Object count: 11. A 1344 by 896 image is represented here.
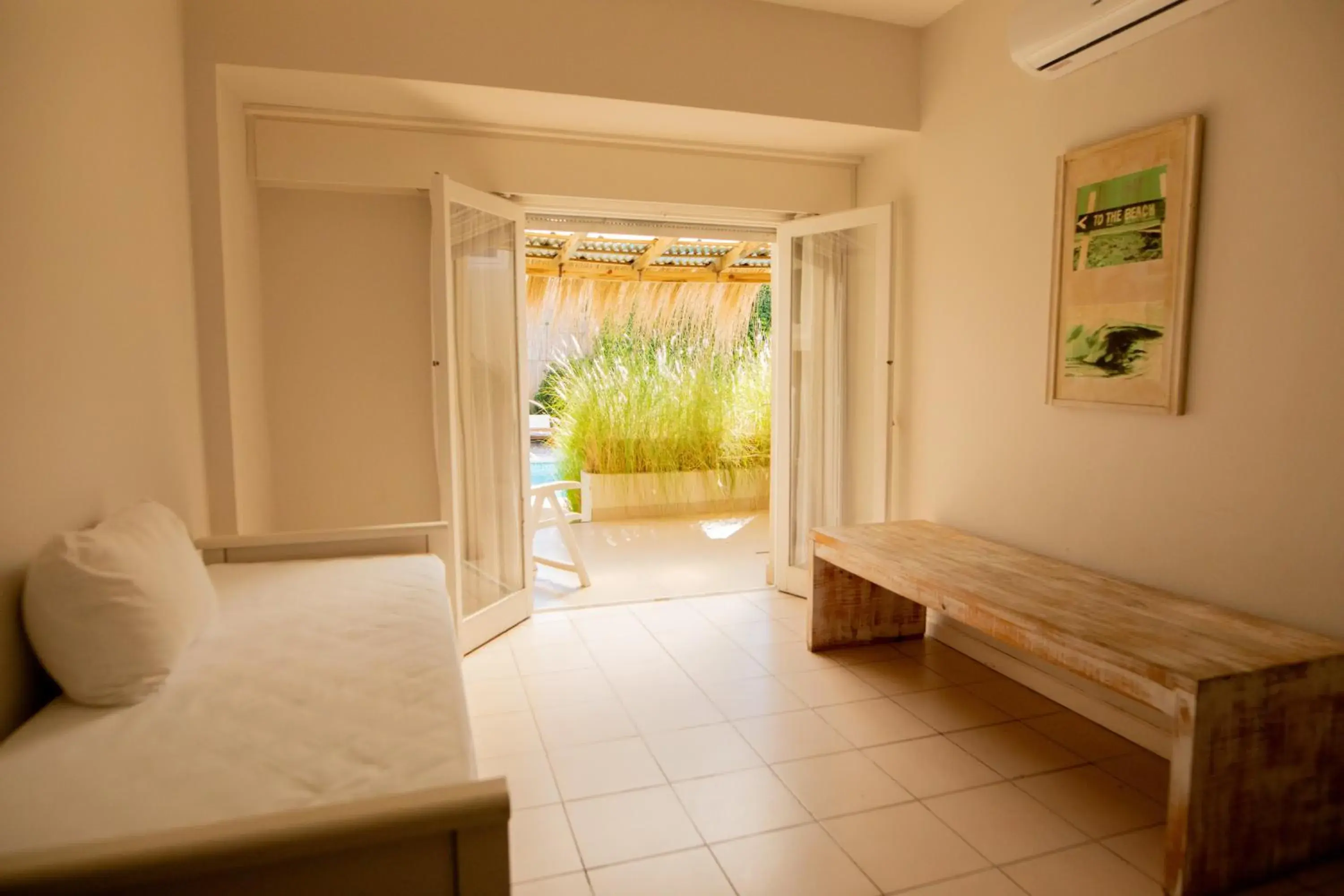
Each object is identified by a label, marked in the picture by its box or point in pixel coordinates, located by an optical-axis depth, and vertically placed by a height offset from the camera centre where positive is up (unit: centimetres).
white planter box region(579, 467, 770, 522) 669 -105
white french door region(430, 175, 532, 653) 339 -15
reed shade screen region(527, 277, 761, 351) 744 +59
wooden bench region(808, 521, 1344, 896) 183 -78
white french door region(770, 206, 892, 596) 413 -8
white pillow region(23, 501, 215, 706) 168 -53
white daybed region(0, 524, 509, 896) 111 -70
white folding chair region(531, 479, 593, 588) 469 -88
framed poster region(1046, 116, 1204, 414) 244 +32
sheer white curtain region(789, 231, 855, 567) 426 -4
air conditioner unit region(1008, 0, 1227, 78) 228 +102
